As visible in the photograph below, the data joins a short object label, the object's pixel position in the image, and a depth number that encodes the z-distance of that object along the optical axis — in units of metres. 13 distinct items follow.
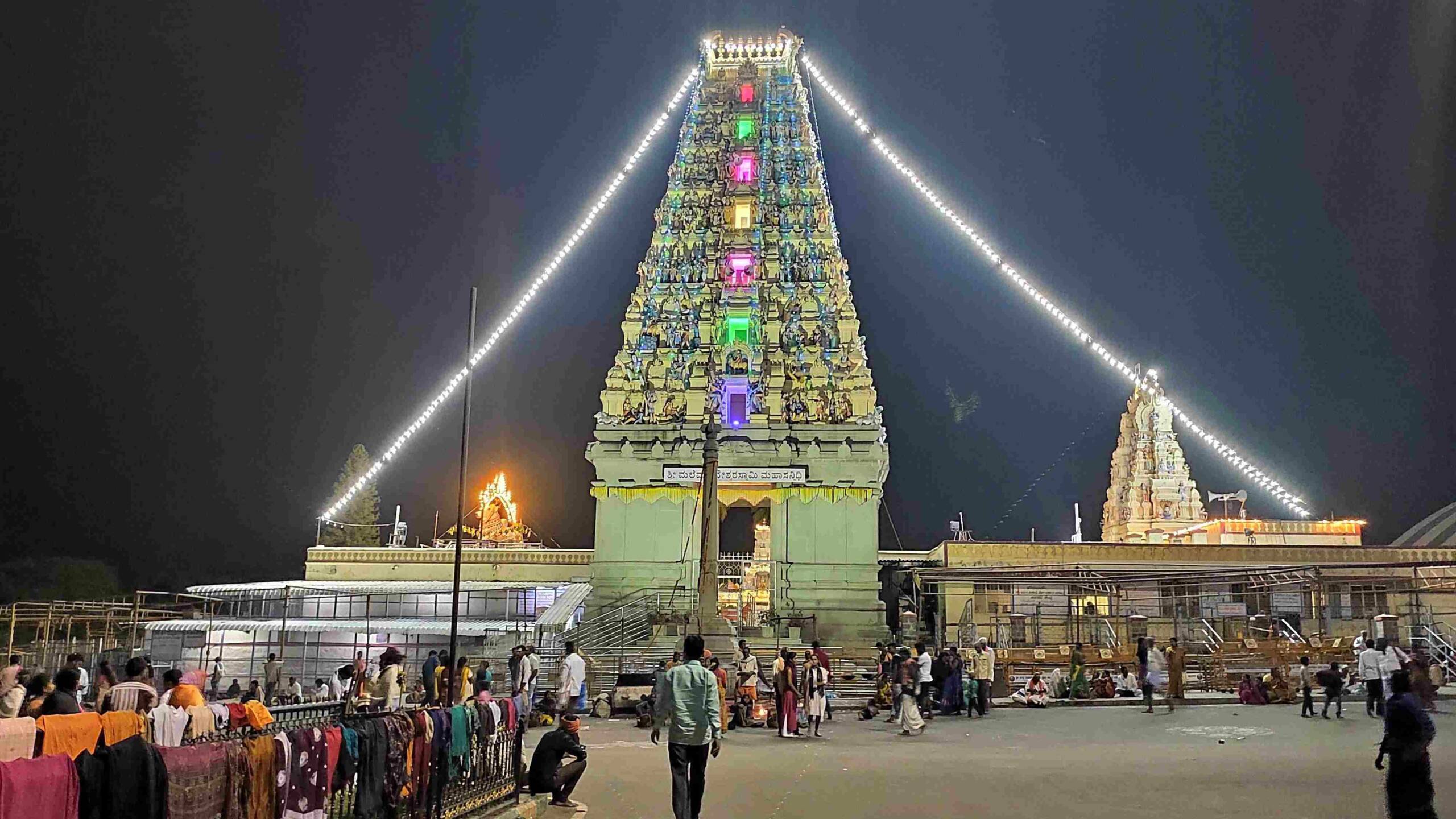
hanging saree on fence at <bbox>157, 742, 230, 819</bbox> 6.27
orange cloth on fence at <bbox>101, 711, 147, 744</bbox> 7.94
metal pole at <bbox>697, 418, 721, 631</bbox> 26.94
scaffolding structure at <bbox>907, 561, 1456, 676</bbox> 26.56
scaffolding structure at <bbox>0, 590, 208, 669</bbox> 23.59
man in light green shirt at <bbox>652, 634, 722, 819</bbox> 8.58
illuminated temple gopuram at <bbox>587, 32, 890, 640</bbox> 38.97
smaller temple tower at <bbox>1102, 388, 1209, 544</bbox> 65.56
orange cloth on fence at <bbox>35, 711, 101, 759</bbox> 7.40
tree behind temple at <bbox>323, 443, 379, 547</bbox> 62.72
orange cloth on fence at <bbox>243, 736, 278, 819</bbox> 7.14
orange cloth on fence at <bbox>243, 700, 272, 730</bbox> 9.16
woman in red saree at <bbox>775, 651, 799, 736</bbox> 17.48
